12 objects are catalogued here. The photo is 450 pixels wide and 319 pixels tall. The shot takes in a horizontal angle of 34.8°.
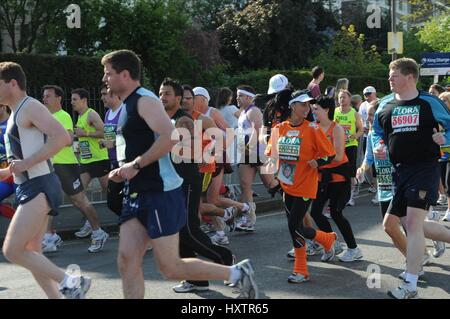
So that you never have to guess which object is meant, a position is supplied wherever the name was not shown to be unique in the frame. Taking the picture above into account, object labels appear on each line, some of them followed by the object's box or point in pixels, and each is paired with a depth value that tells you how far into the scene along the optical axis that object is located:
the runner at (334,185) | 7.62
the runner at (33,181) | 5.16
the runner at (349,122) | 11.35
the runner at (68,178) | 8.86
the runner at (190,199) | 6.37
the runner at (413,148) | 6.02
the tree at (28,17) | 29.00
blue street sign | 22.00
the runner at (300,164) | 6.77
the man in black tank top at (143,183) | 4.72
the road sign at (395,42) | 20.92
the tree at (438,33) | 32.50
